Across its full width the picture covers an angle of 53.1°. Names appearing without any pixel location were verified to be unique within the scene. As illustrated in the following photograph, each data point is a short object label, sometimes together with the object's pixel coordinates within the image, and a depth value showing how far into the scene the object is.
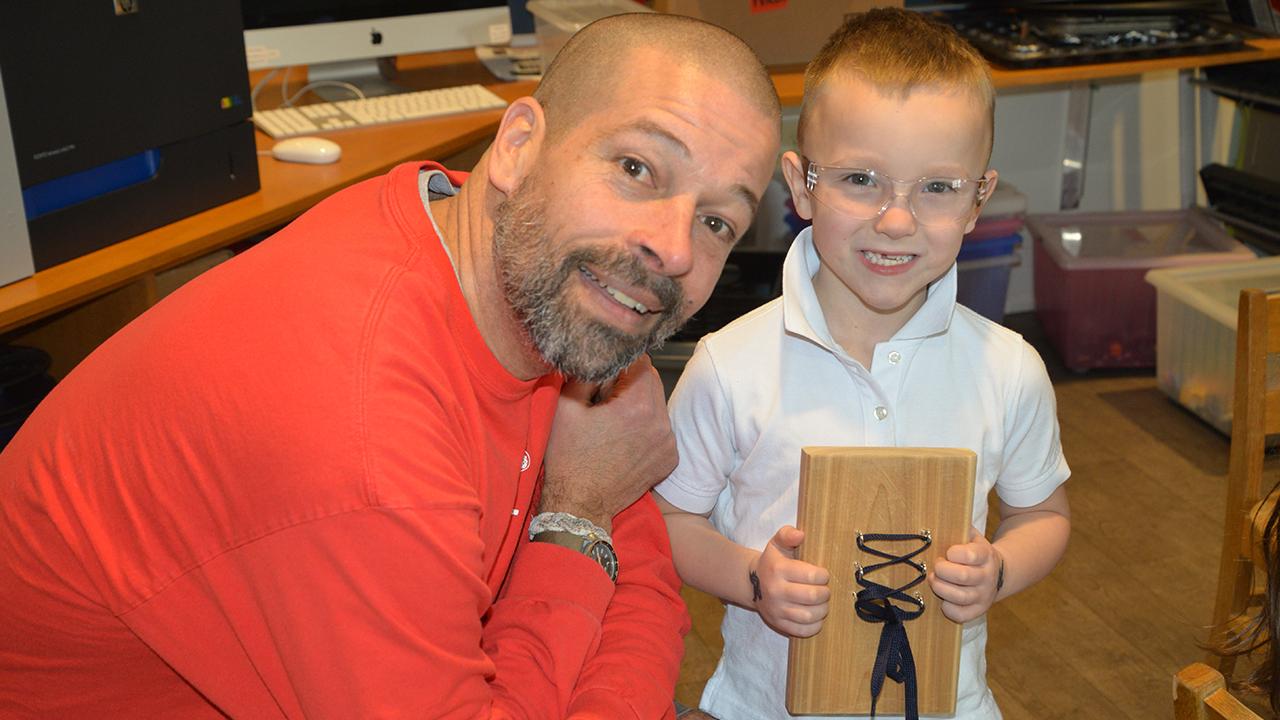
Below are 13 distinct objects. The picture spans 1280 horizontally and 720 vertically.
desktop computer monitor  2.74
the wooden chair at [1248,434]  1.83
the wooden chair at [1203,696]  0.90
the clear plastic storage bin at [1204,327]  3.07
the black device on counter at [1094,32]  3.10
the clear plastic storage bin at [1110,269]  3.45
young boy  1.35
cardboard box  2.99
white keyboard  2.58
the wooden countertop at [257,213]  1.79
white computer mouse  2.36
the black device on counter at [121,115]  1.77
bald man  0.97
